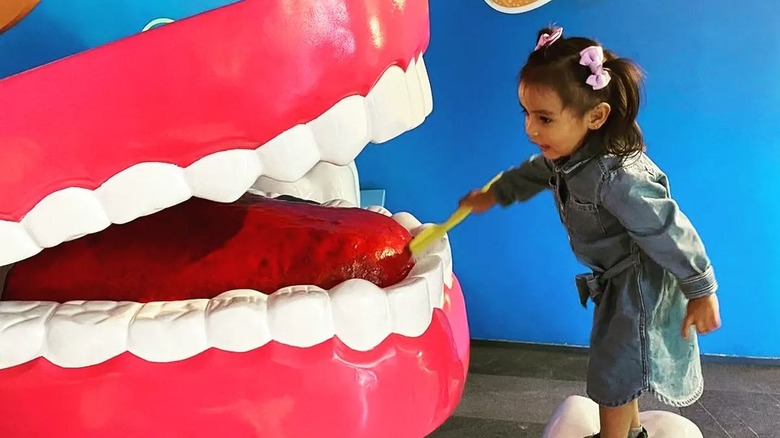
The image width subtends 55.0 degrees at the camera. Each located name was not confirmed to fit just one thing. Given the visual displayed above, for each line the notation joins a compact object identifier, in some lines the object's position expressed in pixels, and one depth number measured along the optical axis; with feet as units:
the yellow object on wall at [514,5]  5.84
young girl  3.52
